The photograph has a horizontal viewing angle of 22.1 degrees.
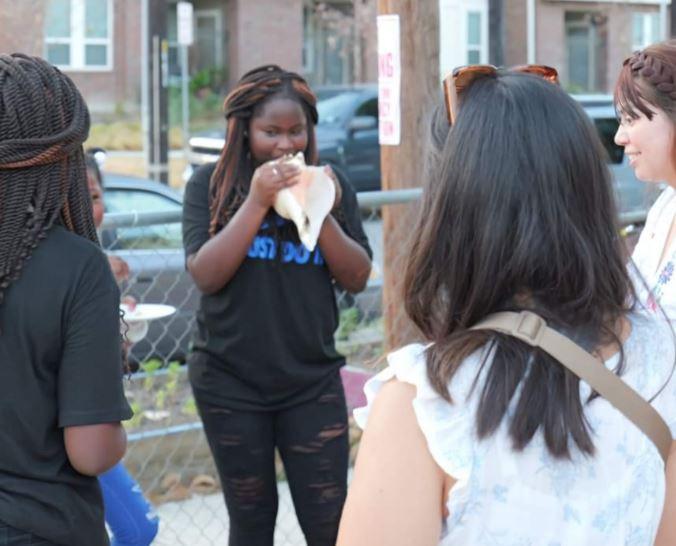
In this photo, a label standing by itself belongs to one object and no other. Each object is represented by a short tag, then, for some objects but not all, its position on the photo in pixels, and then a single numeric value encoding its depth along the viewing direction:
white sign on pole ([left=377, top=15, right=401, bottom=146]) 6.89
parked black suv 25.57
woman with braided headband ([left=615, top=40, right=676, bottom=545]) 4.02
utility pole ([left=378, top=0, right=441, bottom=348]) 6.96
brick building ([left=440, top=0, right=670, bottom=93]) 48.57
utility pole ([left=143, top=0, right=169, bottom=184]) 28.76
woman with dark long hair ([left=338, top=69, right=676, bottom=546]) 2.35
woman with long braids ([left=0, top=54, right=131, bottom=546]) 3.19
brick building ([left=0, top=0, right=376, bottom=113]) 43.57
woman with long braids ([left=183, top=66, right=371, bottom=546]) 5.15
